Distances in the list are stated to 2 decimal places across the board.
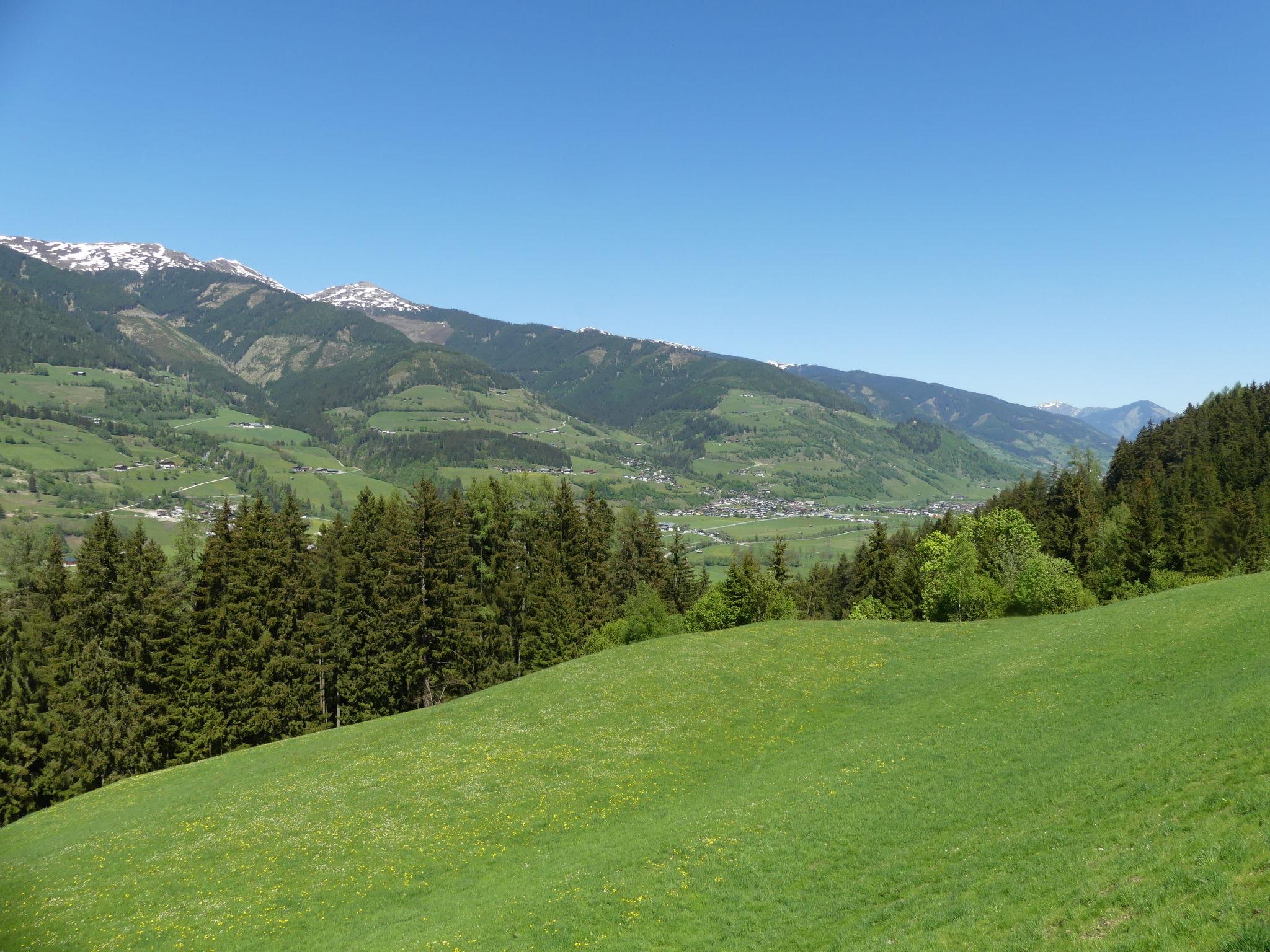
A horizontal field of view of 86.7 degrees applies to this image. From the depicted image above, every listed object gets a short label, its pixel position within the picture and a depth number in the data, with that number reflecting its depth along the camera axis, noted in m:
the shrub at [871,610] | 91.44
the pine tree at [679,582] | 102.06
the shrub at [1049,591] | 77.19
